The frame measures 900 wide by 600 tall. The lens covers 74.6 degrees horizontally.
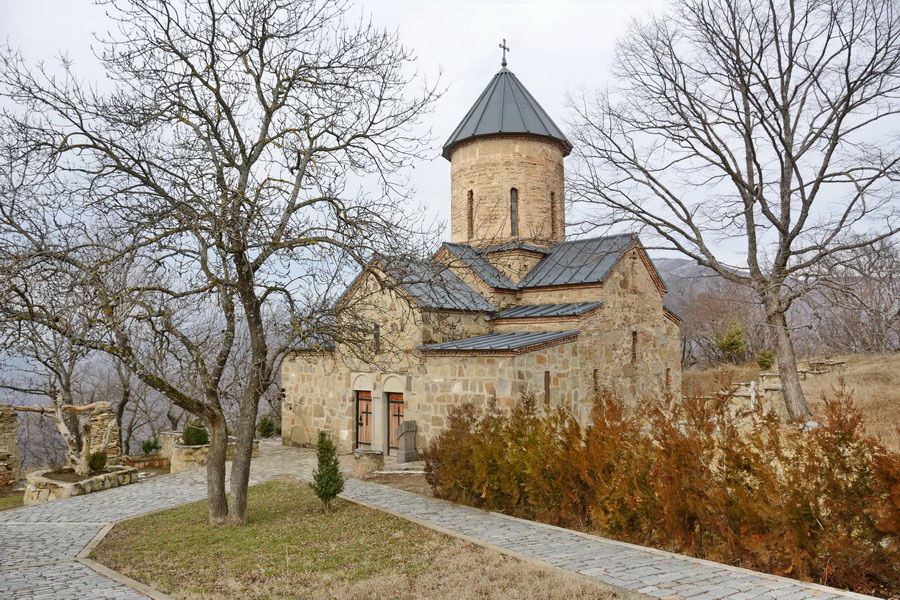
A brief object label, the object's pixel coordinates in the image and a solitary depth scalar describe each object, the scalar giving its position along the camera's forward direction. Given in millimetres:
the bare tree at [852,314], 12773
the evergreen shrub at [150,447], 18197
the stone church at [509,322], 12828
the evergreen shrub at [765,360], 27125
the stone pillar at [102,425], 14852
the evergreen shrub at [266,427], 20453
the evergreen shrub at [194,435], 16062
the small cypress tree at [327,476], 8891
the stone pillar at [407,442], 13203
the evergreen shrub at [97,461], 13586
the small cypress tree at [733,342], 30484
